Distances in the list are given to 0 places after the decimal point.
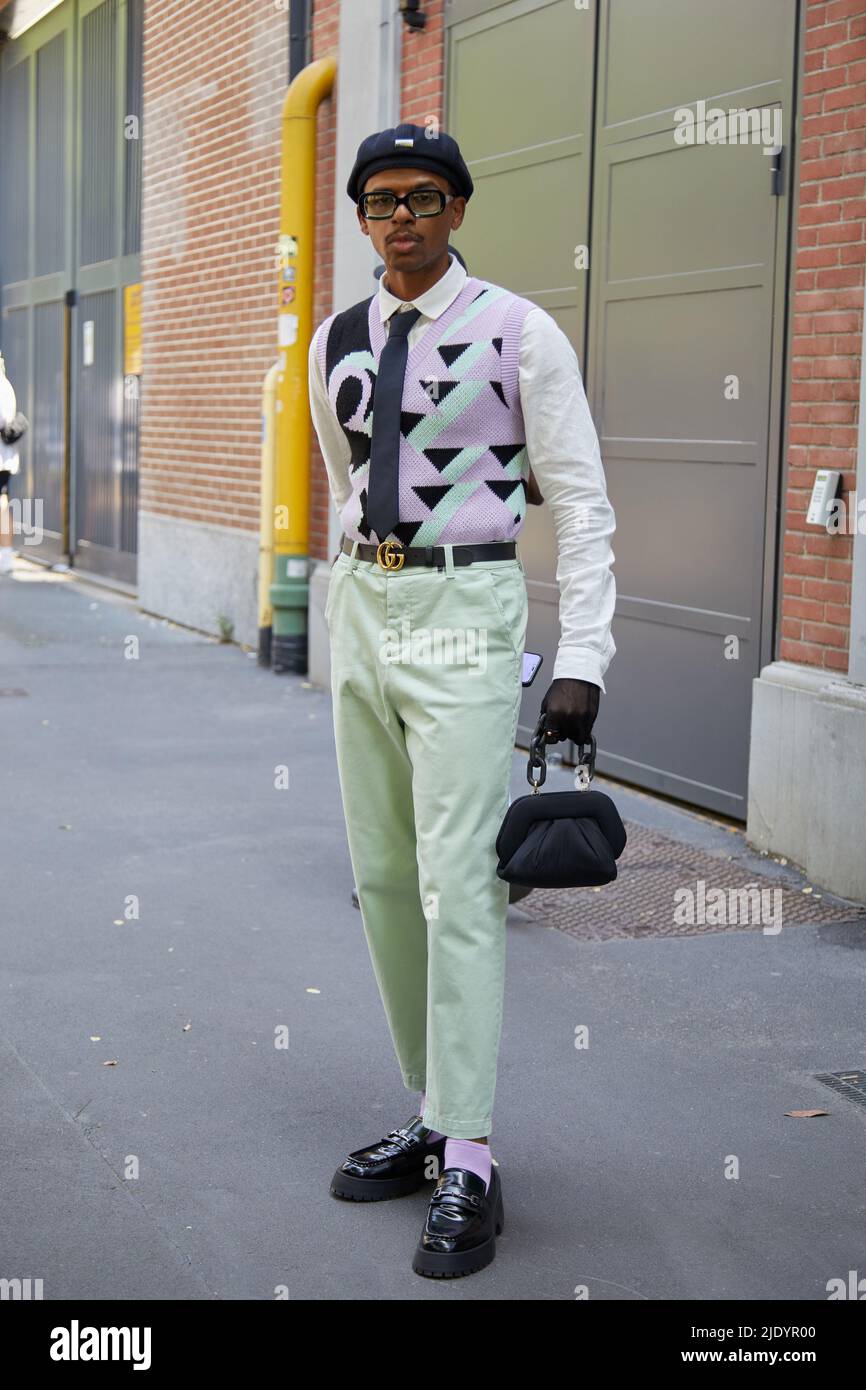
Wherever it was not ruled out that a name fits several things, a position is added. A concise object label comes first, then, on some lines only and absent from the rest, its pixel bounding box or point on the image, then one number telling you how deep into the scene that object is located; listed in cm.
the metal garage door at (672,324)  688
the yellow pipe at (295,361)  1085
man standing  340
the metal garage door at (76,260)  1588
